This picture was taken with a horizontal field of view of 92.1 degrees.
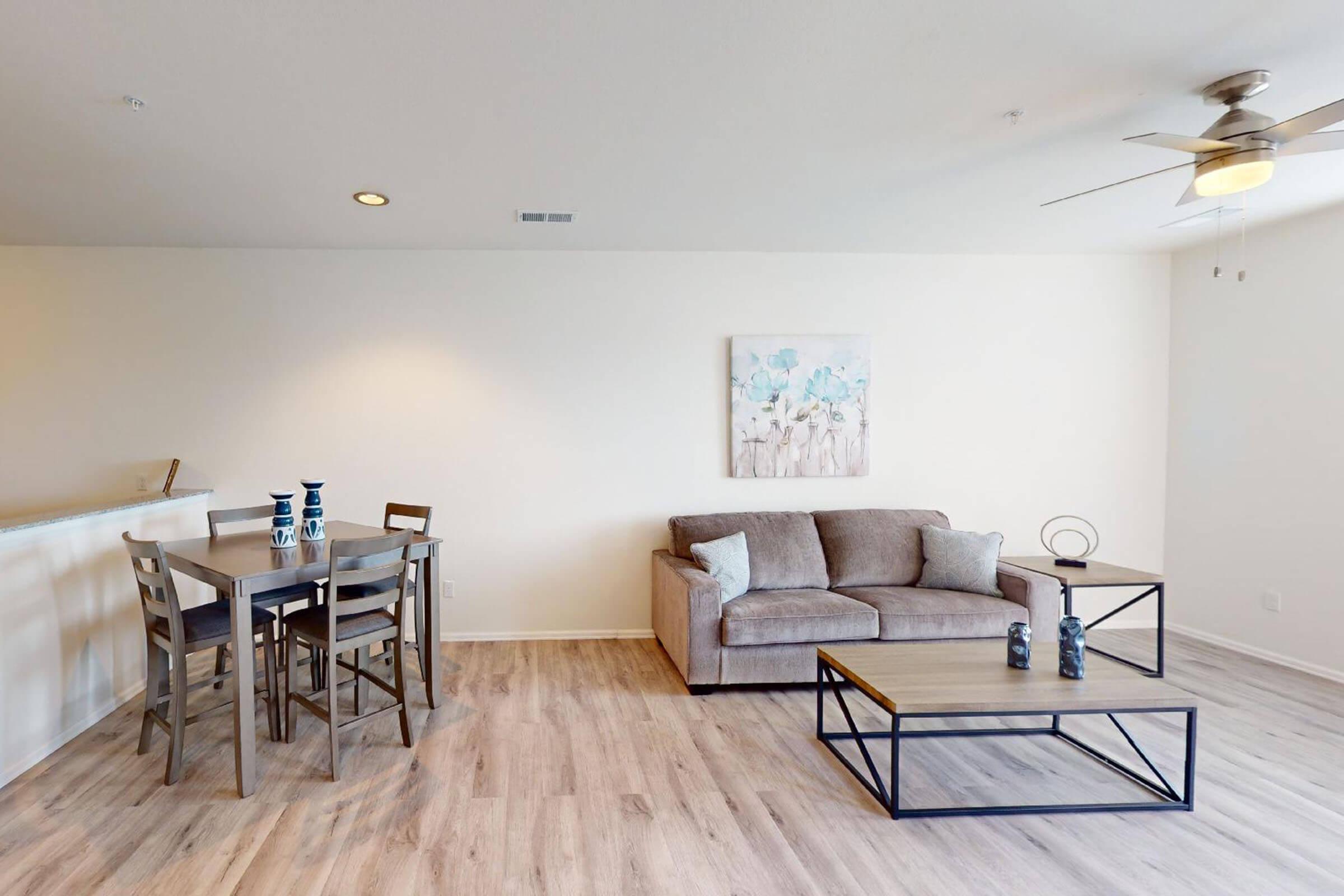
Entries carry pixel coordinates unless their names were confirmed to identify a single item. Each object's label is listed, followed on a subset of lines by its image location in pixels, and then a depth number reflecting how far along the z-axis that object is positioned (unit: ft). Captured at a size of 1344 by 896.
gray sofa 11.07
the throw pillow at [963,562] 12.30
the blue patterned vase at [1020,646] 8.47
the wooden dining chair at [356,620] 8.21
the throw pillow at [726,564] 12.01
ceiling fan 7.11
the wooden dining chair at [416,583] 10.87
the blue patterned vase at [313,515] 10.53
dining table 7.80
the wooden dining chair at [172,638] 8.11
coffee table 7.39
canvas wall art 14.30
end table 11.71
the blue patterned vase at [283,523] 9.85
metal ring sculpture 14.59
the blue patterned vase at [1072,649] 8.09
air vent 11.72
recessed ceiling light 10.68
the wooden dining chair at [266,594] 9.85
